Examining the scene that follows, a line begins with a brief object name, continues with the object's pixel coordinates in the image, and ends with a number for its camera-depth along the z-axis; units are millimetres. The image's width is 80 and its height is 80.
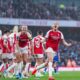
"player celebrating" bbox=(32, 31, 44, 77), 17875
